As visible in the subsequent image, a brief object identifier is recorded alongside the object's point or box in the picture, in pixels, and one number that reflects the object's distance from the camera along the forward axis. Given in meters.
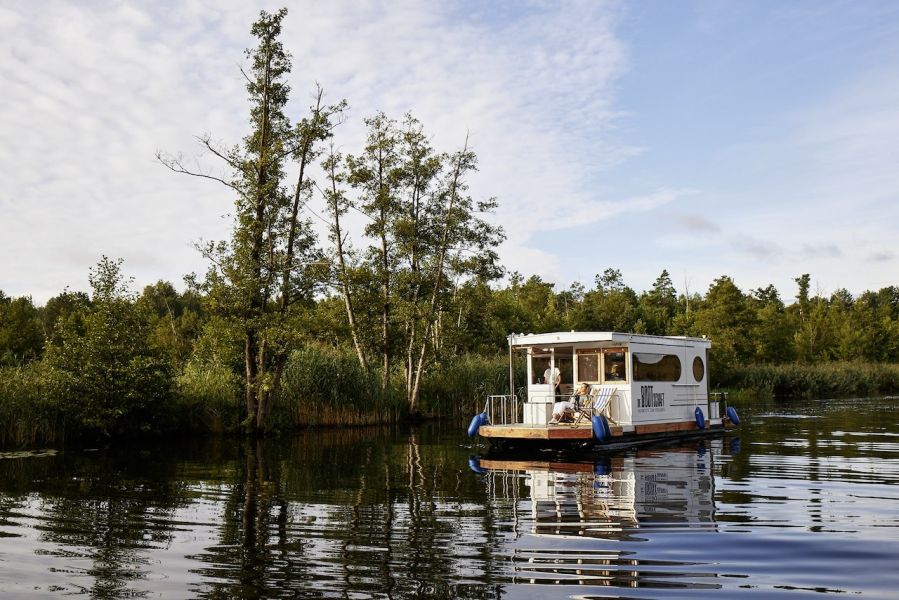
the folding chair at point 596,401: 18.77
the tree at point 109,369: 20.70
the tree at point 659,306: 66.44
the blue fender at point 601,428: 17.52
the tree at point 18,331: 41.03
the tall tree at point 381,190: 33.34
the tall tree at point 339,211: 33.03
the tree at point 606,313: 60.94
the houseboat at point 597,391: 18.50
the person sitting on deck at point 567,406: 18.72
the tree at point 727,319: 48.59
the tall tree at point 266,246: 23.75
